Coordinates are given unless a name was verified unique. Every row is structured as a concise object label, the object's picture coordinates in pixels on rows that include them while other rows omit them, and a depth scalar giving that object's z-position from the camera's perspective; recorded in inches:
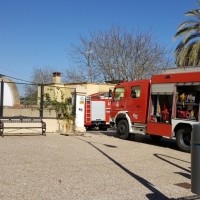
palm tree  635.4
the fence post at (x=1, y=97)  456.0
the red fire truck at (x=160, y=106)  370.7
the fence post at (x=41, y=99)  493.4
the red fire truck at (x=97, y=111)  627.1
